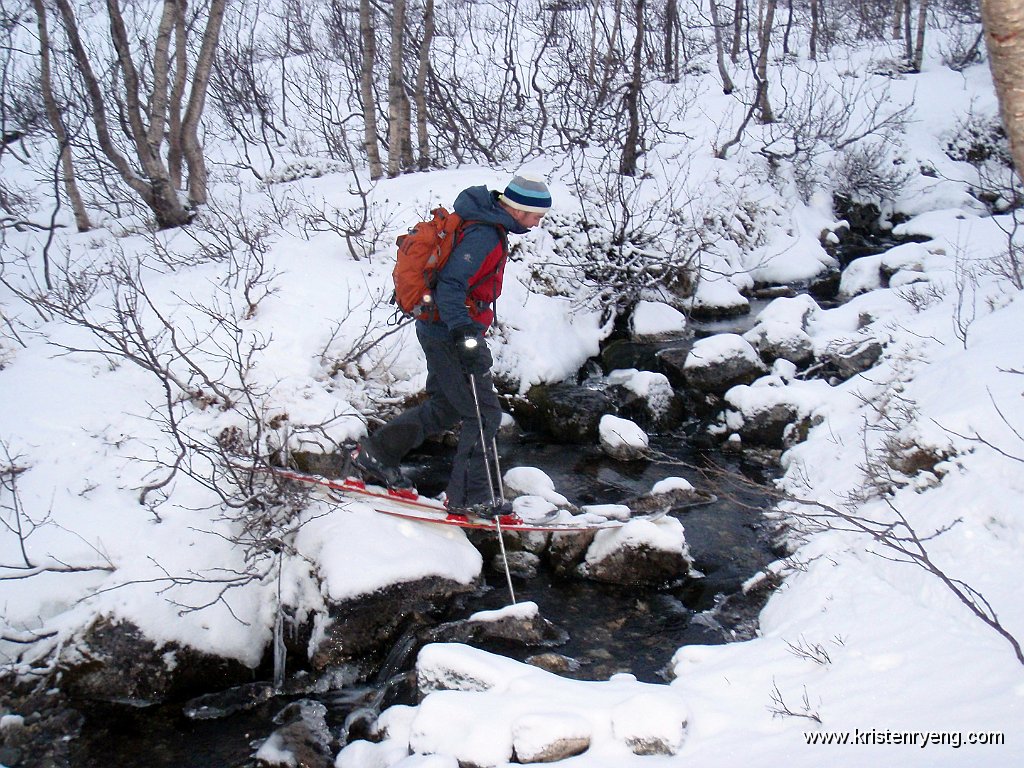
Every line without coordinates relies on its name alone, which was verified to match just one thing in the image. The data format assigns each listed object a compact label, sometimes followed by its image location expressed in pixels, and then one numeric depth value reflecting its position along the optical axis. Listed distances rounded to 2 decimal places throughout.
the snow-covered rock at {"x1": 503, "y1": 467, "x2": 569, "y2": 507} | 6.42
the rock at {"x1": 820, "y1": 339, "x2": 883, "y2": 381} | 7.70
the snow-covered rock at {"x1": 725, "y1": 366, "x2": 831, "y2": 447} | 7.52
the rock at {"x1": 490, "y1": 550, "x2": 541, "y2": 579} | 5.70
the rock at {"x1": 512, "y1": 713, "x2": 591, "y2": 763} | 3.06
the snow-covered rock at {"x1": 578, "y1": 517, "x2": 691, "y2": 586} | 5.50
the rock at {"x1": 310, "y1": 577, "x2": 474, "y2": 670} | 4.70
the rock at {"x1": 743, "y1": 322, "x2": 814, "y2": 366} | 8.82
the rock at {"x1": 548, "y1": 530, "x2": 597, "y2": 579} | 5.70
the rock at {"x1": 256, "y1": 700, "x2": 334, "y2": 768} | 3.85
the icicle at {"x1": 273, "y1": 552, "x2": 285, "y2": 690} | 4.56
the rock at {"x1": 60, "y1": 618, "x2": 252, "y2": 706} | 4.36
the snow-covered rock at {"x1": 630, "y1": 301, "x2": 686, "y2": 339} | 10.10
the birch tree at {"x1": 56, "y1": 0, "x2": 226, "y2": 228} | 9.79
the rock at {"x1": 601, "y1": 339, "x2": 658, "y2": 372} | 9.41
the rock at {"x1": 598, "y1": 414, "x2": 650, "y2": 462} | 7.53
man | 4.78
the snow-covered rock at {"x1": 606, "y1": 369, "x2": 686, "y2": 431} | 8.36
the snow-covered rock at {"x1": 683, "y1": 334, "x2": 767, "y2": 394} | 8.56
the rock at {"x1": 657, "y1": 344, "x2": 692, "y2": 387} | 8.84
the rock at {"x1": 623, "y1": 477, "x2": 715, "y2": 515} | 6.36
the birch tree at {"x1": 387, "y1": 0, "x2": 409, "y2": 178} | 11.34
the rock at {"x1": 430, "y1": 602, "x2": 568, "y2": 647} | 4.60
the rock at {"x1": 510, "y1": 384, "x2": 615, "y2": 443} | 8.04
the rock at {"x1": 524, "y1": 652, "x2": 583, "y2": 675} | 4.36
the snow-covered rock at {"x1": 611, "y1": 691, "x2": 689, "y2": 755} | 3.01
